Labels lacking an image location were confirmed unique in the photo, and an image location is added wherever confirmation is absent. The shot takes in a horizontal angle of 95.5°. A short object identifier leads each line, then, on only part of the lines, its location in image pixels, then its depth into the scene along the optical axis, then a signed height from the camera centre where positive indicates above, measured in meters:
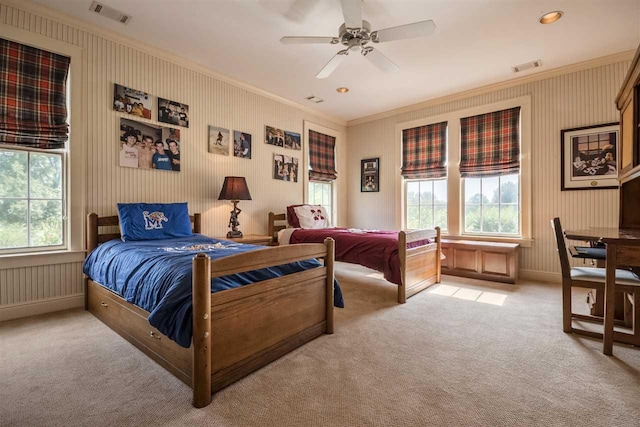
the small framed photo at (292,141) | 4.96 +1.24
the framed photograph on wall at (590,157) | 3.51 +0.68
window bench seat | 3.82 -0.67
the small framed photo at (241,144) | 4.21 +1.00
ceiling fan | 2.28 +1.54
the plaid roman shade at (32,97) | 2.51 +1.05
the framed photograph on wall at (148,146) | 3.18 +0.77
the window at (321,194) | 5.58 +0.35
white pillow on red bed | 4.58 -0.08
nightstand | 3.68 -0.35
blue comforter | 1.50 -0.40
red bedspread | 3.10 -0.42
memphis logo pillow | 2.84 -0.09
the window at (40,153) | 2.56 +0.57
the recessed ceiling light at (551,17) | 2.70 +1.84
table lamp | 3.75 +0.29
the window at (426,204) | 4.91 +0.14
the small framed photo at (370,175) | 5.67 +0.73
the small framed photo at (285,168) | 4.79 +0.75
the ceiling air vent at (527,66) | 3.62 +1.87
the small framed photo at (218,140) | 3.93 +0.99
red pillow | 4.56 -0.08
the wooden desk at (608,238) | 1.95 -0.18
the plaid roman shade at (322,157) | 5.43 +1.07
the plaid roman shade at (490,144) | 4.21 +1.03
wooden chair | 2.03 -0.53
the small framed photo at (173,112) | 3.45 +1.22
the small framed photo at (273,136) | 4.65 +1.24
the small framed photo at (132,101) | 3.12 +1.23
